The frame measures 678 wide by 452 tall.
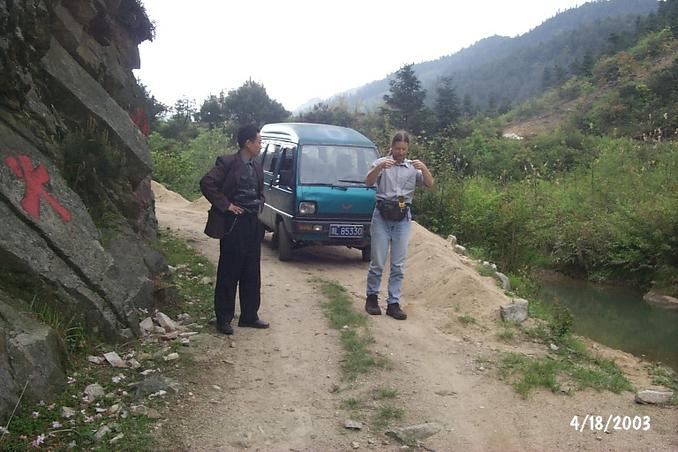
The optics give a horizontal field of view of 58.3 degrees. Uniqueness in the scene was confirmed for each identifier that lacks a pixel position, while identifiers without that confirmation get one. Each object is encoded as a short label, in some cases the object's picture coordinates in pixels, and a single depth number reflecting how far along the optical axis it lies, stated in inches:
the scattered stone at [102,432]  151.3
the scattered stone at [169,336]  229.0
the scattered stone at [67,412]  158.1
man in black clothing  239.8
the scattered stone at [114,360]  194.4
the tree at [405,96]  1563.7
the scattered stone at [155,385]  180.5
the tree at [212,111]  1782.7
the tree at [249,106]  1820.9
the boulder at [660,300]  491.2
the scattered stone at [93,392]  170.8
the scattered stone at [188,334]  236.0
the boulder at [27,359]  150.0
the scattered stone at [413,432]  169.3
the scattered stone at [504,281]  346.3
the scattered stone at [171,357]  208.3
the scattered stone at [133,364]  197.8
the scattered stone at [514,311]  283.7
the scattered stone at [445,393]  203.9
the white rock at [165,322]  238.5
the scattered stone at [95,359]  191.9
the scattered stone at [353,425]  174.1
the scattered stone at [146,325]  228.1
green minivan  384.5
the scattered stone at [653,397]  204.4
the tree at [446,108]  1534.2
